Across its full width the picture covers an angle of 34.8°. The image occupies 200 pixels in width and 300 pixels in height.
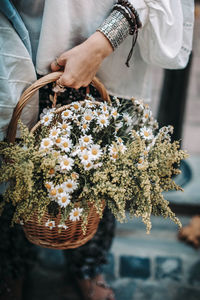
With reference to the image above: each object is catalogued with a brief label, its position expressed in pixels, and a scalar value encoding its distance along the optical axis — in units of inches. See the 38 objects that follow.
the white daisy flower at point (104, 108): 41.5
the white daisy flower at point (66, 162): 36.8
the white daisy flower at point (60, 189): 36.9
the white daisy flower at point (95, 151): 37.4
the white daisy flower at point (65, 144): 38.0
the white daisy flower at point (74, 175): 37.3
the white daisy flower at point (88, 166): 37.6
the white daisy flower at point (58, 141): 38.1
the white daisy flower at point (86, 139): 39.0
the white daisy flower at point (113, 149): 38.8
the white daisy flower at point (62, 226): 37.6
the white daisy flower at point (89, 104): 40.9
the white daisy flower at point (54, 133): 38.1
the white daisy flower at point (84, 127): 40.3
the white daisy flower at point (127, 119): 43.9
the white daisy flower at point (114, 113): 41.2
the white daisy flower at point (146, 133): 41.4
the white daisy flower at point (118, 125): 42.3
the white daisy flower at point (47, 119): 39.7
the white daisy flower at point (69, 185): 37.1
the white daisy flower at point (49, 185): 36.9
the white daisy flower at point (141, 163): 38.1
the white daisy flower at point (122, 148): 38.7
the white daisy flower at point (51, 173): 37.4
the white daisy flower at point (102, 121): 40.4
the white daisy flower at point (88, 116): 40.6
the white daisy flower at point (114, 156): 38.7
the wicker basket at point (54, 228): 39.8
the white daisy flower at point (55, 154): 37.1
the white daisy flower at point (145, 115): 44.5
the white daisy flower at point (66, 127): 39.4
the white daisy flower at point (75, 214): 38.2
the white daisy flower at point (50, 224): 39.6
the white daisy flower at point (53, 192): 36.5
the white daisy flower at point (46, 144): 37.3
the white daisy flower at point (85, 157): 37.2
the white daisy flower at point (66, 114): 40.1
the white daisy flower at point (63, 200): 36.6
